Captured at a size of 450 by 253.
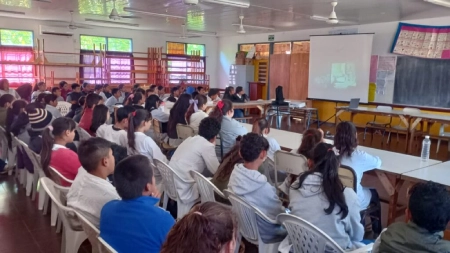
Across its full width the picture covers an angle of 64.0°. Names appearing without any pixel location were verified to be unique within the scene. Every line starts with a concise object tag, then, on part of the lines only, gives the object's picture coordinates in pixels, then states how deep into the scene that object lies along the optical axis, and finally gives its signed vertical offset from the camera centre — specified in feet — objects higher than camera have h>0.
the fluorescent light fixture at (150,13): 27.20 +5.22
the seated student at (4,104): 17.54 -1.45
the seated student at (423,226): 4.89 -1.93
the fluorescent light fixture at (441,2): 20.97 +5.08
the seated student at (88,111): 15.89 -1.52
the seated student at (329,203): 6.77 -2.25
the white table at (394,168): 10.11 -2.30
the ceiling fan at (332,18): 21.58 +5.22
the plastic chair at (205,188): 8.65 -2.62
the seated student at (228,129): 14.82 -1.94
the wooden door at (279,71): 39.83 +1.38
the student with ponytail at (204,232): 3.33 -1.42
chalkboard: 28.19 +0.47
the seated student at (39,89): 26.73 -0.99
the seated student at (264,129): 11.94 -1.63
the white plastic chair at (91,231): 5.96 -2.56
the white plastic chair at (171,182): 9.89 -2.91
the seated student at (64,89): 30.04 -1.05
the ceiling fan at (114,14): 23.49 +4.18
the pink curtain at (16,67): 34.91 +0.81
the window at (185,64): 45.24 +2.07
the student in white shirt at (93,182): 7.00 -2.08
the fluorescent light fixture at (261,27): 35.14 +5.59
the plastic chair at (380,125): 27.14 -2.90
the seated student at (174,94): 26.82 -1.12
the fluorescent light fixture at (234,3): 21.93 +4.97
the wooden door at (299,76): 37.99 +0.84
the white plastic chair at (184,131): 15.23 -2.18
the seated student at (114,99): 24.70 -1.55
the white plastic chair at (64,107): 22.58 -1.92
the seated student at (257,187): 7.80 -2.29
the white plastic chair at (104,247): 4.91 -2.35
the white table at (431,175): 9.30 -2.32
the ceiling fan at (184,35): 39.29 +5.39
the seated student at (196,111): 17.07 -1.51
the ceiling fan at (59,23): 36.37 +5.38
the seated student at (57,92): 24.71 -1.07
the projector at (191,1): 19.07 +4.18
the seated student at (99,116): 14.53 -1.54
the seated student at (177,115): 17.48 -1.70
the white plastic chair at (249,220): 7.52 -2.94
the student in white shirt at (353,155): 9.91 -1.91
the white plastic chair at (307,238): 6.23 -2.74
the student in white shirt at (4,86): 25.20 -0.79
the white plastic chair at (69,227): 7.67 -3.28
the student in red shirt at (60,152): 9.66 -2.05
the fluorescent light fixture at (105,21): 34.07 +5.48
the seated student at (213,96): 28.58 -1.18
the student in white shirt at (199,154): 10.61 -2.15
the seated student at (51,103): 18.29 -1.45
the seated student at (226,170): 9.32 -2.30
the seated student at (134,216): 5.34 -2.07
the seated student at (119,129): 12.65 -1.83
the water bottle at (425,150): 11.16 -1.92
